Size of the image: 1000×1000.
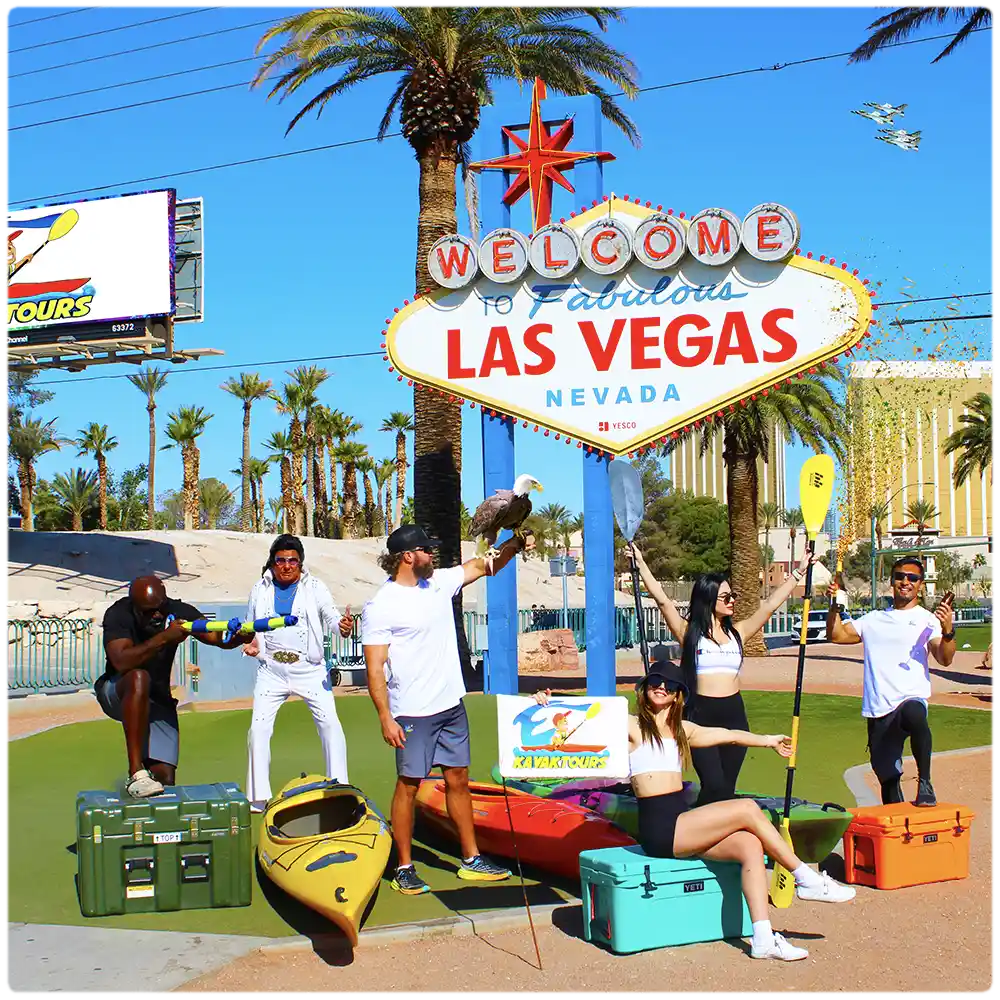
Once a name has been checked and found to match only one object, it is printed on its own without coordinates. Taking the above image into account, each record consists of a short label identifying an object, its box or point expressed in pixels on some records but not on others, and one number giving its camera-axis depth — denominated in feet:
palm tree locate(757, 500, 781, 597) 330.75
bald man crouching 23.97
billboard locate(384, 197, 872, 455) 31.99
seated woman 18.78
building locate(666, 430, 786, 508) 101.83
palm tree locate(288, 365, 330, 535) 214.90
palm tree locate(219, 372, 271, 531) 216.33
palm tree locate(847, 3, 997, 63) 64.75
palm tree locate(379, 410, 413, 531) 252.01
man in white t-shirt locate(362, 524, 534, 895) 22.39
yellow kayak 19.20
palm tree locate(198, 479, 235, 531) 281.13
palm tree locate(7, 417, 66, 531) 175.52
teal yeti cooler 19.10
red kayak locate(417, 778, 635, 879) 22.88
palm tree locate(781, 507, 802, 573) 338.23
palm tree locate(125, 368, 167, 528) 200.34
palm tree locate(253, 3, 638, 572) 65.26
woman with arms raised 22.79
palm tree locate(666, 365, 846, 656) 93.61
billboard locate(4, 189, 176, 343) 108.58
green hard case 21.15
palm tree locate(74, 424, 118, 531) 221.87
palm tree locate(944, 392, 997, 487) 142.51
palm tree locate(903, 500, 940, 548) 271.69
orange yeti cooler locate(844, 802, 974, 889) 22.59
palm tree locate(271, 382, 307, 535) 201.05
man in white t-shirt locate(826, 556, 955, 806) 24.90
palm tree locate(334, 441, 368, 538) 238.07
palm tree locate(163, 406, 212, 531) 193.26
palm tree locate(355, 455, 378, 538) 258.37
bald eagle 24.04
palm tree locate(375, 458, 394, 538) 287.07
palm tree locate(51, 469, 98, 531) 217.36
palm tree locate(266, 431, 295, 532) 198.59
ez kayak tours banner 20.34
